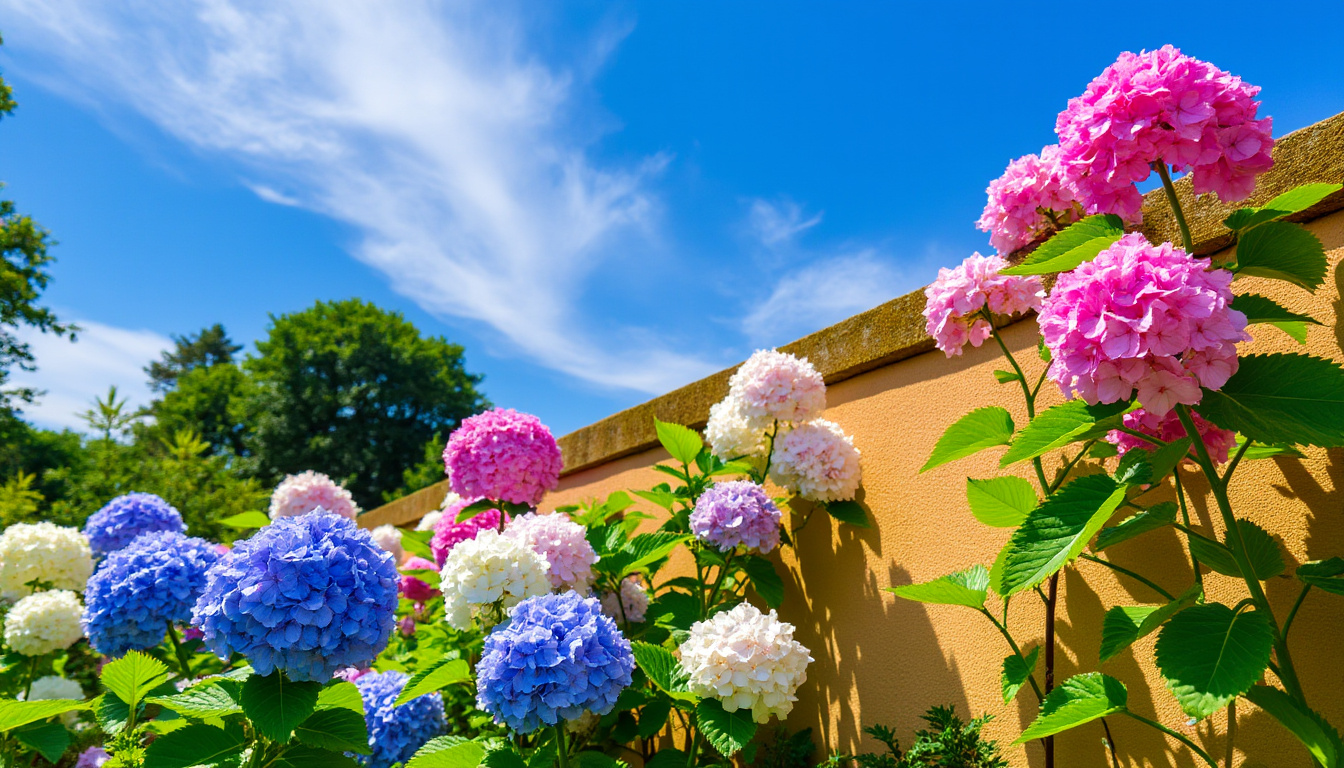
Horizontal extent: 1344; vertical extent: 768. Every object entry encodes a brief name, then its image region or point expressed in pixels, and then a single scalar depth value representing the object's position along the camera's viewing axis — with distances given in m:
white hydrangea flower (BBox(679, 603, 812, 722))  1.60
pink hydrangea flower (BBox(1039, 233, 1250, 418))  0.98
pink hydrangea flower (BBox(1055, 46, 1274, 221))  1.21
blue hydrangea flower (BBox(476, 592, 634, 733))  1.49
